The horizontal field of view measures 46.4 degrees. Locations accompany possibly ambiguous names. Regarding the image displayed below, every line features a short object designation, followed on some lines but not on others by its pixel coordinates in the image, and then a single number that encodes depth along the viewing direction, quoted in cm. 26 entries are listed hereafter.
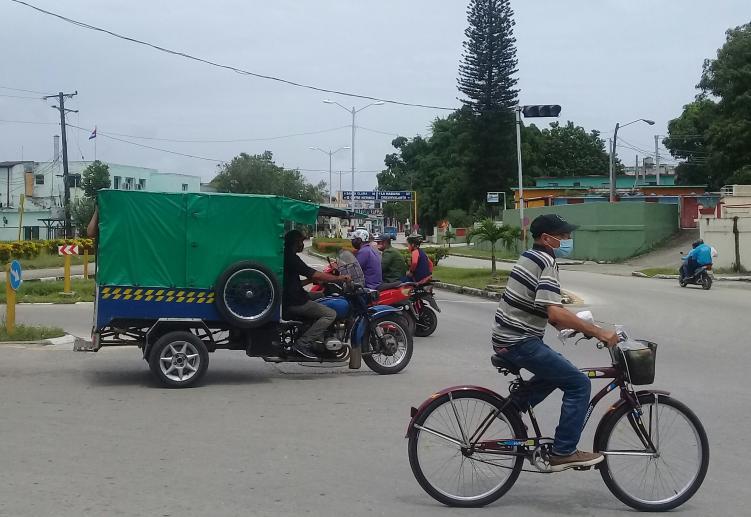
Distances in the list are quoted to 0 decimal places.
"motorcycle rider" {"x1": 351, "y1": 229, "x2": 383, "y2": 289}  1319
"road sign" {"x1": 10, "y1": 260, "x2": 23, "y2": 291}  1326
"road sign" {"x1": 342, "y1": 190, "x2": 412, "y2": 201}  6775
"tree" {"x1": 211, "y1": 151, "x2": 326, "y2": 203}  8181
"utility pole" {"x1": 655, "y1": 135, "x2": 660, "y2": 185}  8402
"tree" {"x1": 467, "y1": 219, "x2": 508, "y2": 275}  2873
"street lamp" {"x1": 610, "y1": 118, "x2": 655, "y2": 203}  5338
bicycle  559
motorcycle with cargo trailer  1012
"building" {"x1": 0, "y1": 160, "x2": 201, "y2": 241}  7694
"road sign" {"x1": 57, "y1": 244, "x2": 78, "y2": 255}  2415
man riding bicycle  545
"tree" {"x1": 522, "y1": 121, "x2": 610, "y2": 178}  10894
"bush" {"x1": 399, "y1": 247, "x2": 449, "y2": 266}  2870
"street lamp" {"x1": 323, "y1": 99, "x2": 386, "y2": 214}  5968
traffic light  3259
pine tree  7031
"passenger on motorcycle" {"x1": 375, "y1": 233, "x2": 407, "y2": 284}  1484
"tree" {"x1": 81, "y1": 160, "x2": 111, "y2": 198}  7300
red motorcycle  1363
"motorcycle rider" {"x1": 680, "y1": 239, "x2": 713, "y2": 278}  2611
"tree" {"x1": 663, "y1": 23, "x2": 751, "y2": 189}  5266
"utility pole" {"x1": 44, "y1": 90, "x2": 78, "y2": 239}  5166
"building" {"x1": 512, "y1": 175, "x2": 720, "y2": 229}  5194
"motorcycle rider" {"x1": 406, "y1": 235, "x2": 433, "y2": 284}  1529
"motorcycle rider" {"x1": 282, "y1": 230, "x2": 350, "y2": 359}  1053
